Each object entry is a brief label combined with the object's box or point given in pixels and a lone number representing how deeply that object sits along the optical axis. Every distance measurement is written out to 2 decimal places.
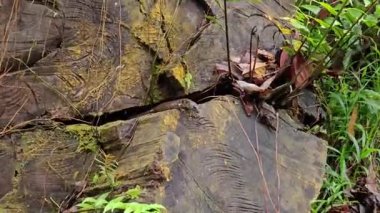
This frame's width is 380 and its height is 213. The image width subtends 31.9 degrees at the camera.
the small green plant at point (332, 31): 3.11
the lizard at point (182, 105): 2.77
